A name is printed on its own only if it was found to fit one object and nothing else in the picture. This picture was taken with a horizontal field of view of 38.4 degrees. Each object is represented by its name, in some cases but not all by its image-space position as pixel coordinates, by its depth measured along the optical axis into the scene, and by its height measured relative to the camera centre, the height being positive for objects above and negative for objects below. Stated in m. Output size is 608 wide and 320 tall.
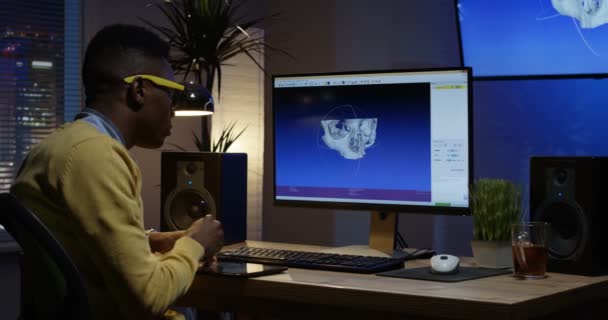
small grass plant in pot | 2.17 -0.11
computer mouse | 2.03 -0.22
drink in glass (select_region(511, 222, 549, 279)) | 2.01 -0.18
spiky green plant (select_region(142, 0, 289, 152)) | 3.77 +0.57
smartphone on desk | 2.05 -0.24
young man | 1.58 -0.03
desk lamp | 2.70 +0.22
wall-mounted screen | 3.43 +0.55
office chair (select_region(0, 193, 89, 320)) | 1.48 -0.18
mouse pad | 1.98 -0.24
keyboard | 2.11 -0.22
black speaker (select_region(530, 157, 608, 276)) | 2.08 -0.09
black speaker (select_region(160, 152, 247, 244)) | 2.65 -0.05
